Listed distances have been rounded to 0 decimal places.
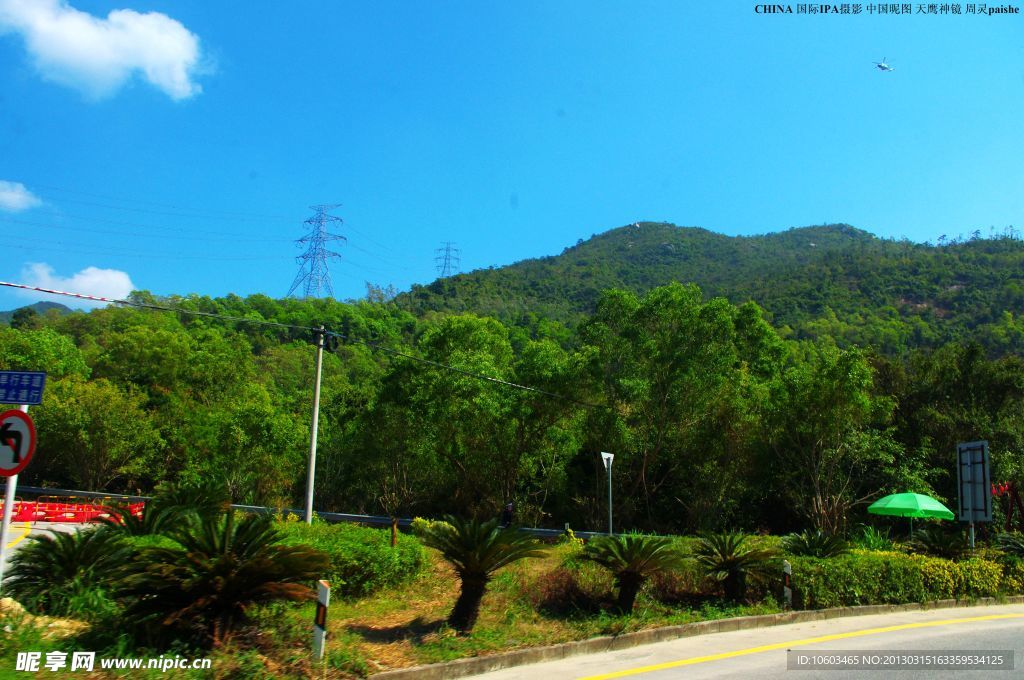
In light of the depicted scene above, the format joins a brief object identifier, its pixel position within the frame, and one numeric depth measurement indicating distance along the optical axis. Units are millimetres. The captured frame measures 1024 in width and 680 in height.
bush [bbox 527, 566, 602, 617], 10438
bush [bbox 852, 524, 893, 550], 17516
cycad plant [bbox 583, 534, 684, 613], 10242
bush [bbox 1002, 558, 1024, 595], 15312
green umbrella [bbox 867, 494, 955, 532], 17797
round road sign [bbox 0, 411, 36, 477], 7258
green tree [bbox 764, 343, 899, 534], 23312
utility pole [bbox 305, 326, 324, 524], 17672
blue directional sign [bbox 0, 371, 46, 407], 7832
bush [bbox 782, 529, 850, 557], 13562
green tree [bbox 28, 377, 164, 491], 37000
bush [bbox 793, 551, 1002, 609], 12195
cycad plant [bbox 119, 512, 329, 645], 6941
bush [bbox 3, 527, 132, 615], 7969
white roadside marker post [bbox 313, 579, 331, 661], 6992
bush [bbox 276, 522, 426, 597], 10398
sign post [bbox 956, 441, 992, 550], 16562
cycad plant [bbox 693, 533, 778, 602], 11836
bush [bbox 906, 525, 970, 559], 15930
